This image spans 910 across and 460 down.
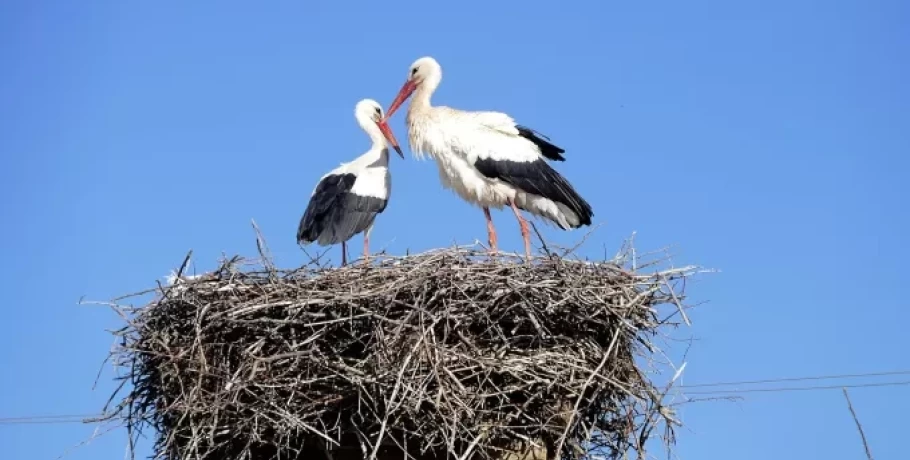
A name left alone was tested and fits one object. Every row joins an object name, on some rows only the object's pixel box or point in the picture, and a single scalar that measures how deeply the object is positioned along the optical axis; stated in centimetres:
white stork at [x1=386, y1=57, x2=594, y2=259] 1786
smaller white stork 1770
